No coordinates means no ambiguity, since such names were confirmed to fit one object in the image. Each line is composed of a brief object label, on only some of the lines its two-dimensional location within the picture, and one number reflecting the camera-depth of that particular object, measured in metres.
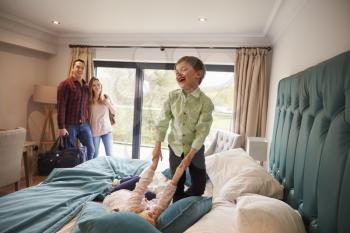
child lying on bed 1.20
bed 0.81
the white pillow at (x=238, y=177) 1.38
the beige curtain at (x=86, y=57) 3.73
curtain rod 3.33
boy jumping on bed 1.35
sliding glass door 3.45
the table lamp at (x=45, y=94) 3.65
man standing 3.15
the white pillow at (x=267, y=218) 0.89
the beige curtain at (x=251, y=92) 3.13
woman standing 3.45
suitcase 3.18
